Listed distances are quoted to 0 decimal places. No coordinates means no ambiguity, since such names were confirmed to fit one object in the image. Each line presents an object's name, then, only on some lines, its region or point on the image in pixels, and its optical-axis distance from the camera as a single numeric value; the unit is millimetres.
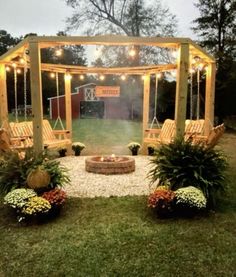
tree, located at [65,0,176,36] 19078
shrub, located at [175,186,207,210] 3928
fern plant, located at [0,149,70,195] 4352
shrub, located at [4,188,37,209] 3850
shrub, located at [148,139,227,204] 4371
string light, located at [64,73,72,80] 9030
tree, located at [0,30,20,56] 30412
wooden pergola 4988
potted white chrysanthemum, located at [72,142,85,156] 8770
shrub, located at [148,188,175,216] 3928
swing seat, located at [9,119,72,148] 7604
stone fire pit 6473
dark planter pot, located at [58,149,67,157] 8649
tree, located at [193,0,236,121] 16891
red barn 21734
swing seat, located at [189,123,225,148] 6008
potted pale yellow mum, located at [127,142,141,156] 8852
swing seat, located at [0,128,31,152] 5586
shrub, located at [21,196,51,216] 3768
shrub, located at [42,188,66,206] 3937
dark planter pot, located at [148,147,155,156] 8914
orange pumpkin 4130
